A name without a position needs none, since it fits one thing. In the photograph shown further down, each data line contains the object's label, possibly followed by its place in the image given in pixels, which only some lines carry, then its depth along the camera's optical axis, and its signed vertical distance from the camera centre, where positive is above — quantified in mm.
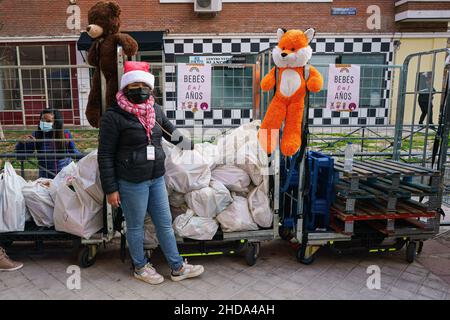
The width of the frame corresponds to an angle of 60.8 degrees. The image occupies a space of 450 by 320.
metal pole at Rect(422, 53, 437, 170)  4207 -276
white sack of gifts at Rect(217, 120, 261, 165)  3805 -439
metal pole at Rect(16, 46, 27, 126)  4657 -38
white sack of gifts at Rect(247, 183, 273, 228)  3666 -1041
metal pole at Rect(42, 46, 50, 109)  4492 +69
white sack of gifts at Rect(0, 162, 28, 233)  3547 -1000
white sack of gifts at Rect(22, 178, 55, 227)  3680 -1037
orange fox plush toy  3396 +90
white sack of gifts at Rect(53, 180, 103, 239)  3463 -1039
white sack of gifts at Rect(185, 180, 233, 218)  3535 -953
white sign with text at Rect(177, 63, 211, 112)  4141 +105
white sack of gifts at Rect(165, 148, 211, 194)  3549 -693
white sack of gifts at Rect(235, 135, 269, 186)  3676 -611
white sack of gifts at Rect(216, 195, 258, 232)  3584 -1128
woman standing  3035 -534
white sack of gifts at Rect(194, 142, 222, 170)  3748 -560
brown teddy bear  3393 +465
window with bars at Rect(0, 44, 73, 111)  4809 +63
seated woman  4457 -590
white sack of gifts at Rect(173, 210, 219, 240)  3504 -1180
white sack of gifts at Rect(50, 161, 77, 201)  3677 -790
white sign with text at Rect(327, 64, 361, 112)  4629 +125
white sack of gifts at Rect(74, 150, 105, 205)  3438 -716
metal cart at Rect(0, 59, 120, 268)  3553 -1297
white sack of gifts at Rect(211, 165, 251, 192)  3709 -776
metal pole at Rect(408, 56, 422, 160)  4422 +124
